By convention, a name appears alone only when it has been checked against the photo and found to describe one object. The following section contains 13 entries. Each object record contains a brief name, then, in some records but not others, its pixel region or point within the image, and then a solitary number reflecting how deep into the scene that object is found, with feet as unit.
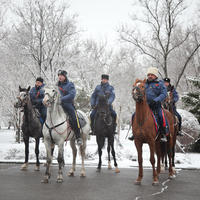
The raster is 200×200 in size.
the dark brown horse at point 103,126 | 34.86
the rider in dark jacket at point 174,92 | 36.68
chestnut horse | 26.25
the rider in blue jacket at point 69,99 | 30.27
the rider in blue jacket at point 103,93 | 36.11
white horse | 28.04
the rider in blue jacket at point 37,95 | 37.10
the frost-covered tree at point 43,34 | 68.85
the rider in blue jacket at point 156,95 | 28.17
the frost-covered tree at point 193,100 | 56.43
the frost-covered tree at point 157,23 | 71.15
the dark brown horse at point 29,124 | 35.15
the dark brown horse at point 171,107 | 35.25
